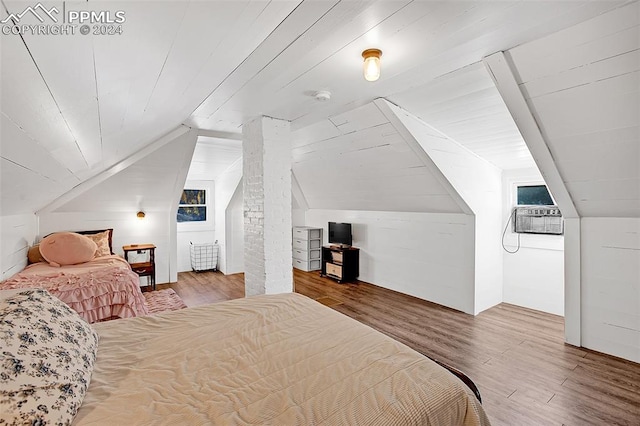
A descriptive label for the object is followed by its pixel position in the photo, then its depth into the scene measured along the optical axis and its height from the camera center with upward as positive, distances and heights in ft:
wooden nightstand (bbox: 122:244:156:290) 15.31 -2.65
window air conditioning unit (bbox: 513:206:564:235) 12.37 -0.45
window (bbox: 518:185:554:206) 12.76 +0.57
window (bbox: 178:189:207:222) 19.89 +0.33
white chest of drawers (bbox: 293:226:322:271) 20.10 -2.44
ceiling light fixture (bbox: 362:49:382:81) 5.93 +2.86
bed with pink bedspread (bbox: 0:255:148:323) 8.77 -2.27
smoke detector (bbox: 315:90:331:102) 8.01 +3.02
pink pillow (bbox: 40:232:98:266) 11.58 -1.43
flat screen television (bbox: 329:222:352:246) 17.72 -1.36
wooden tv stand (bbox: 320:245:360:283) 17.13 -2.98
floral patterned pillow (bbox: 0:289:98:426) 2.77 -1.58
